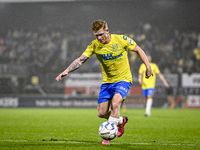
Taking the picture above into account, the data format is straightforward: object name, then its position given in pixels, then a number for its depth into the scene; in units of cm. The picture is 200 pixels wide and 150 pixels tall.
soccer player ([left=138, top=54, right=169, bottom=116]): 2685
